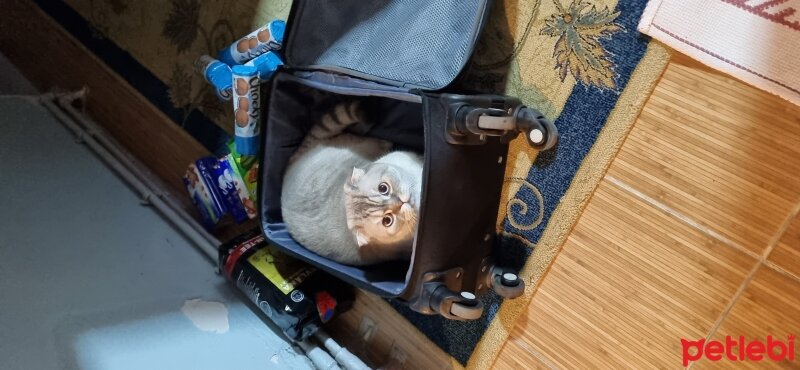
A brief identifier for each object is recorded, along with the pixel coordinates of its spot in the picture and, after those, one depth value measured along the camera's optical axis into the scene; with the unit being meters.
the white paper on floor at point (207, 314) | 1.31
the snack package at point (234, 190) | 1.42
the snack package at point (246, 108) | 1.27
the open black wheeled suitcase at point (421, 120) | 0.92
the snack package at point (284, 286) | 1.26
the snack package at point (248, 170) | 1.40
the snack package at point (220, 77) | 1.36
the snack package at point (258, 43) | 1.27
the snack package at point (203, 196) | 1.45
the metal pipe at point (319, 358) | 1.28
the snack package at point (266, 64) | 1.28
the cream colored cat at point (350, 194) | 1.02
